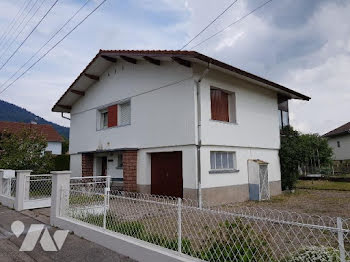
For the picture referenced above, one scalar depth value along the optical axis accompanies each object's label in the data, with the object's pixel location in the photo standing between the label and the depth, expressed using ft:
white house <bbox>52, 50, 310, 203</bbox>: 31.12
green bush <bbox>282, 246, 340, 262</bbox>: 9.46
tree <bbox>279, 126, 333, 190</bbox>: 44.32
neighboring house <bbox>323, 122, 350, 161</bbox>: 101.73
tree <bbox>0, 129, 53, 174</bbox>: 40.73
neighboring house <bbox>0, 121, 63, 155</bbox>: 126.00
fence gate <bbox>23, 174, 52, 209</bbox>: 29.86
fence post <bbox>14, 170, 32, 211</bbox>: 29.45
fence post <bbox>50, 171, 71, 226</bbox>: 21.44
